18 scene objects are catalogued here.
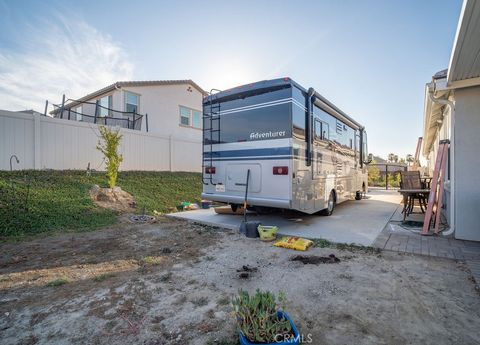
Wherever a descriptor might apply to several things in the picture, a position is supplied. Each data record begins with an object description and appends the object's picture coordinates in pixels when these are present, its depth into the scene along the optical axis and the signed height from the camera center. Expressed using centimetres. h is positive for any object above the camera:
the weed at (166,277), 315 -132
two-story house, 1501 +440
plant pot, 172 -114
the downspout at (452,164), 492 +19
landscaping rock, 730 -81
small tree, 782 +45
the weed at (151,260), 374 -132
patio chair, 674 -22
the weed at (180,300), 260 -132
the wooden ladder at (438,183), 517 -20
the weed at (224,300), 258 -131
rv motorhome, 515 +58
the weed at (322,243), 453 -126
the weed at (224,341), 195 -130
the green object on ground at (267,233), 492 -116
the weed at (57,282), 302 -132
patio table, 614 -57
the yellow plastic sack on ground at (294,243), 433 -122
